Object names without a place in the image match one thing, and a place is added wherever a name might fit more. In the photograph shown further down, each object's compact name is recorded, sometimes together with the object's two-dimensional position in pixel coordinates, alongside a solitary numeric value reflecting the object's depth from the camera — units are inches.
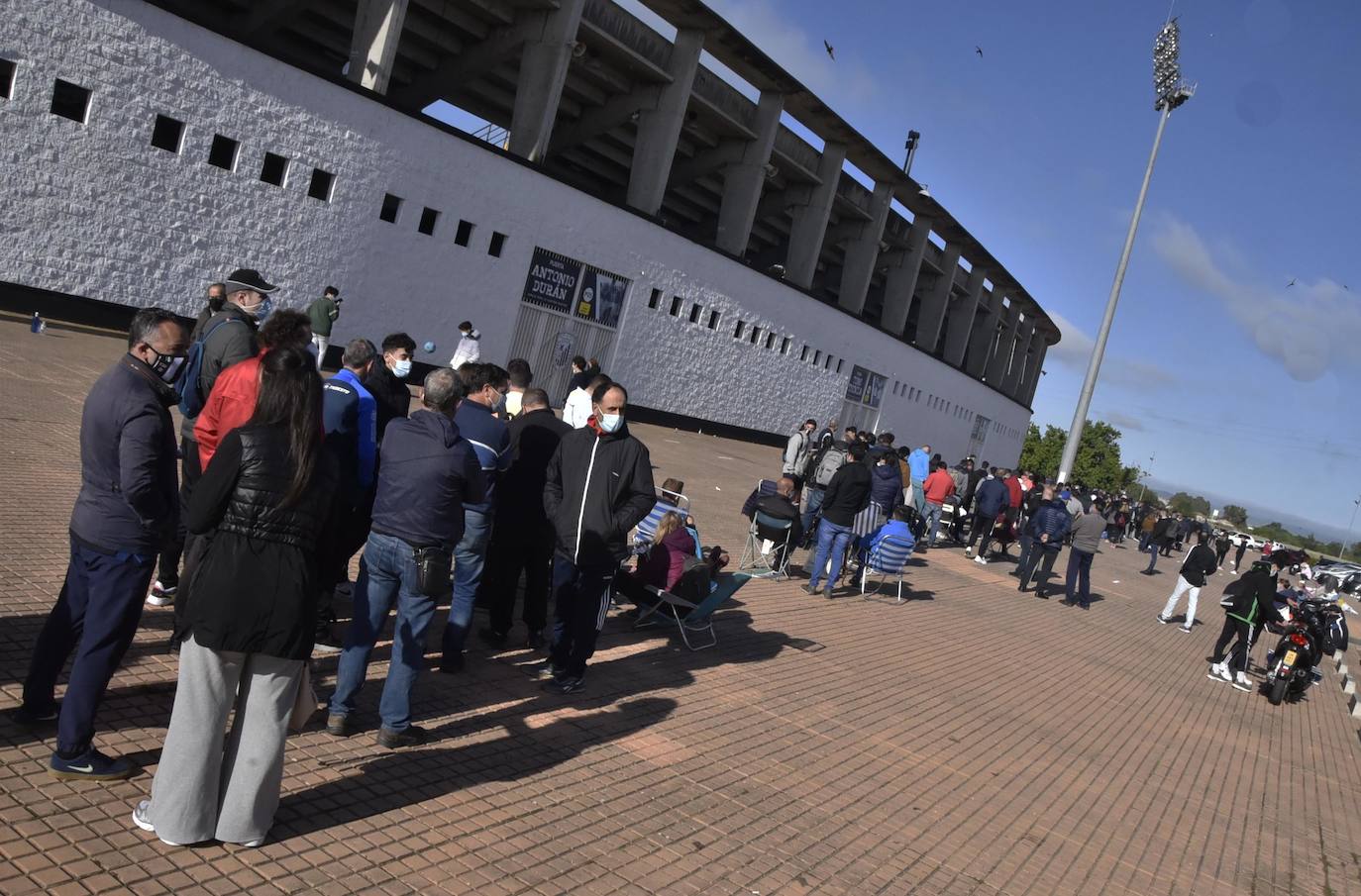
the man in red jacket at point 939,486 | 768.9
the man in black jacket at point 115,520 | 164.7
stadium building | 685.9
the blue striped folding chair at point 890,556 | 528.1
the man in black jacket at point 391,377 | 266.2
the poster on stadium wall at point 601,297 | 1123.9
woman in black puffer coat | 151.5
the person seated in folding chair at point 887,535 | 530.6
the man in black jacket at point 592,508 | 265.0
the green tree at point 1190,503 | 6282.5
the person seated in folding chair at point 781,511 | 500.1
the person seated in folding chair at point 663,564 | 350.3
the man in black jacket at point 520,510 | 291.1
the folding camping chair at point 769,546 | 504.7
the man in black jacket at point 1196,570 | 673.6
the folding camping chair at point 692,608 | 344.8
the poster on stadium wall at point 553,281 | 1051.9
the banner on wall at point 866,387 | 1776.6
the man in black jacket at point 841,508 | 479.8
